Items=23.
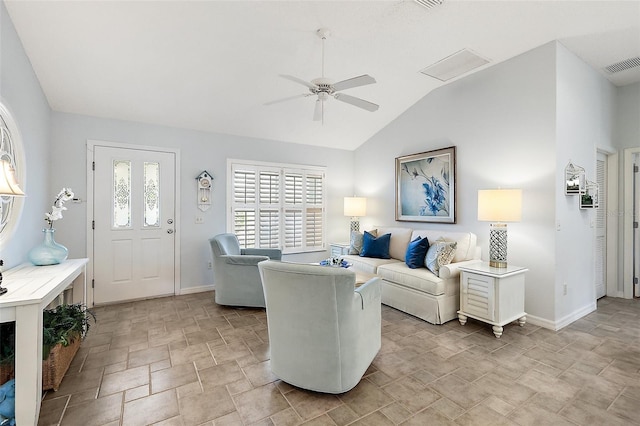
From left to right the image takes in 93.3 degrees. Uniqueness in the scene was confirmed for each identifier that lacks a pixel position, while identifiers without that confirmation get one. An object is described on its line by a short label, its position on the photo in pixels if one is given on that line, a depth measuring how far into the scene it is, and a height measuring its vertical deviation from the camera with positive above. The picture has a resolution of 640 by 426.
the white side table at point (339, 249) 5.28 -0.65
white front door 3.99 -0.16
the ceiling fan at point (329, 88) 2.56 +1.13
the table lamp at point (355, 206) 5.61 +0.13
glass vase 2.63 -0.37
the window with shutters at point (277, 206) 4.91 +0.13
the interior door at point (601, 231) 4.12 -0.24
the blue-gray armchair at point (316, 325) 1.92 -0.75
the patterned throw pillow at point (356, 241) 4.91 -0.46
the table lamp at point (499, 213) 3.20 +0.01
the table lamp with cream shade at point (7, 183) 1.81 +0.18
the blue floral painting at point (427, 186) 4.29 +0.42
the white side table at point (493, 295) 3.07 -0.86
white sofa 3.39 -0.79
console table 1.72 -0.77
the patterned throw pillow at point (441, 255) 3.54 -0.49
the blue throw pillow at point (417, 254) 3.84 -0.52
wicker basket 2.11 -1.11
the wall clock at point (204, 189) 4.54 +0.35
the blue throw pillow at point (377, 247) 4.56 -0.51
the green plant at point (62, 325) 2.18 -0.90
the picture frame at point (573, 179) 3.38 +0.40
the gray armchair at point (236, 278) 3.81 -0.84
